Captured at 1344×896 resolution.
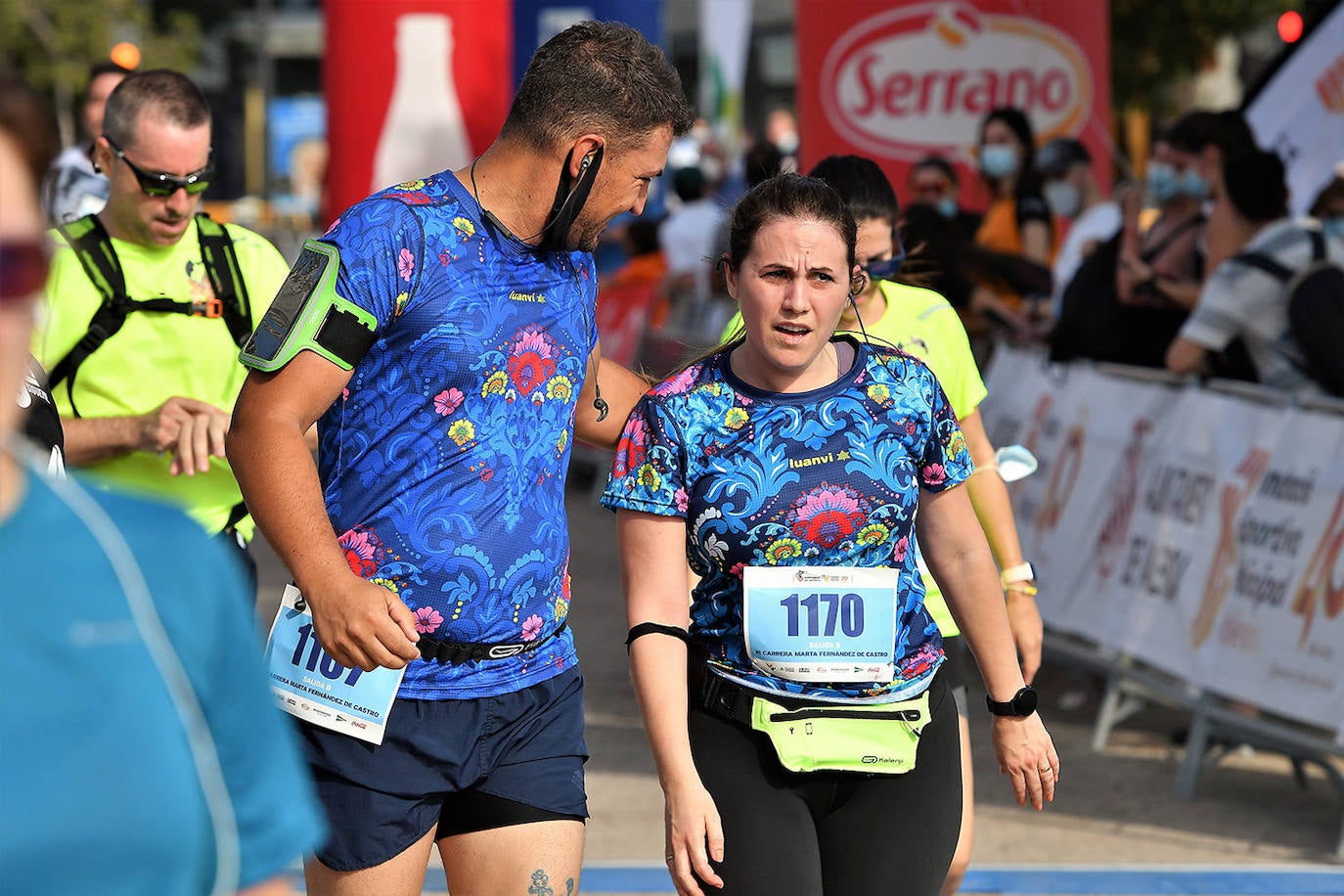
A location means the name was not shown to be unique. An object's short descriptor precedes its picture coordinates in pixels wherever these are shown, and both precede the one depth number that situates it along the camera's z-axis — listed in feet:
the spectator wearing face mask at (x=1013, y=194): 66.39
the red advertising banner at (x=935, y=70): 72.69
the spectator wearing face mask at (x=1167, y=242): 53.93
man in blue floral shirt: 21.44
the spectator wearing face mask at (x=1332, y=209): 51.88
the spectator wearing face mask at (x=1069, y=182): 72.54
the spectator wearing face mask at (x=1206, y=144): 55.01
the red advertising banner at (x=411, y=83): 72.54
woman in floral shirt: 22.27
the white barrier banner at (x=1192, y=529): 41.32
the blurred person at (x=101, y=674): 10.23
